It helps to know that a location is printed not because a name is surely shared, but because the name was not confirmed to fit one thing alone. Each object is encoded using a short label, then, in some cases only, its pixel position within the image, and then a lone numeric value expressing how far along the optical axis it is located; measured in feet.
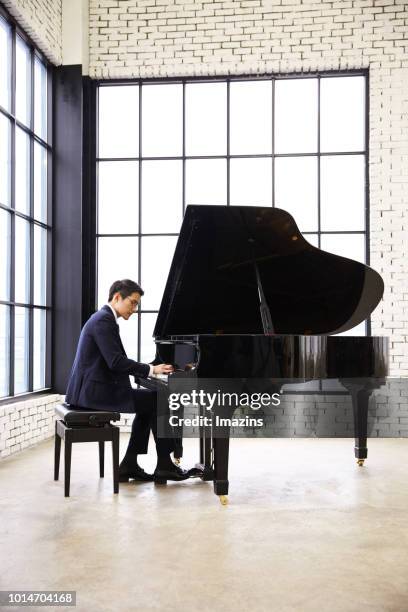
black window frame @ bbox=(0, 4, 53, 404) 17.95
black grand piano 12.10
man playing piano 12.98
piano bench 12.44
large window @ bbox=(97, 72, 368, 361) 21.90
